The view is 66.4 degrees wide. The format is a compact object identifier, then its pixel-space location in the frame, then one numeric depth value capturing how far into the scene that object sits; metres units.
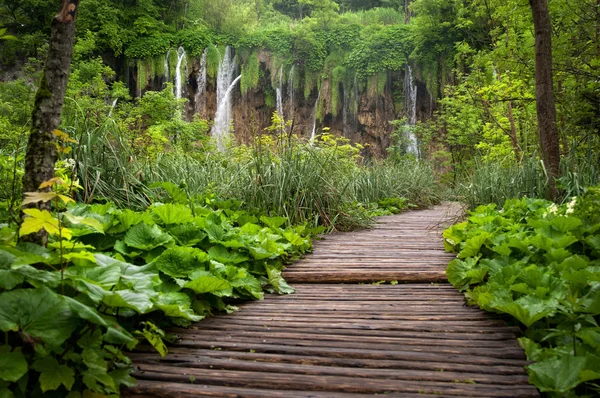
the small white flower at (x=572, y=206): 3.04
